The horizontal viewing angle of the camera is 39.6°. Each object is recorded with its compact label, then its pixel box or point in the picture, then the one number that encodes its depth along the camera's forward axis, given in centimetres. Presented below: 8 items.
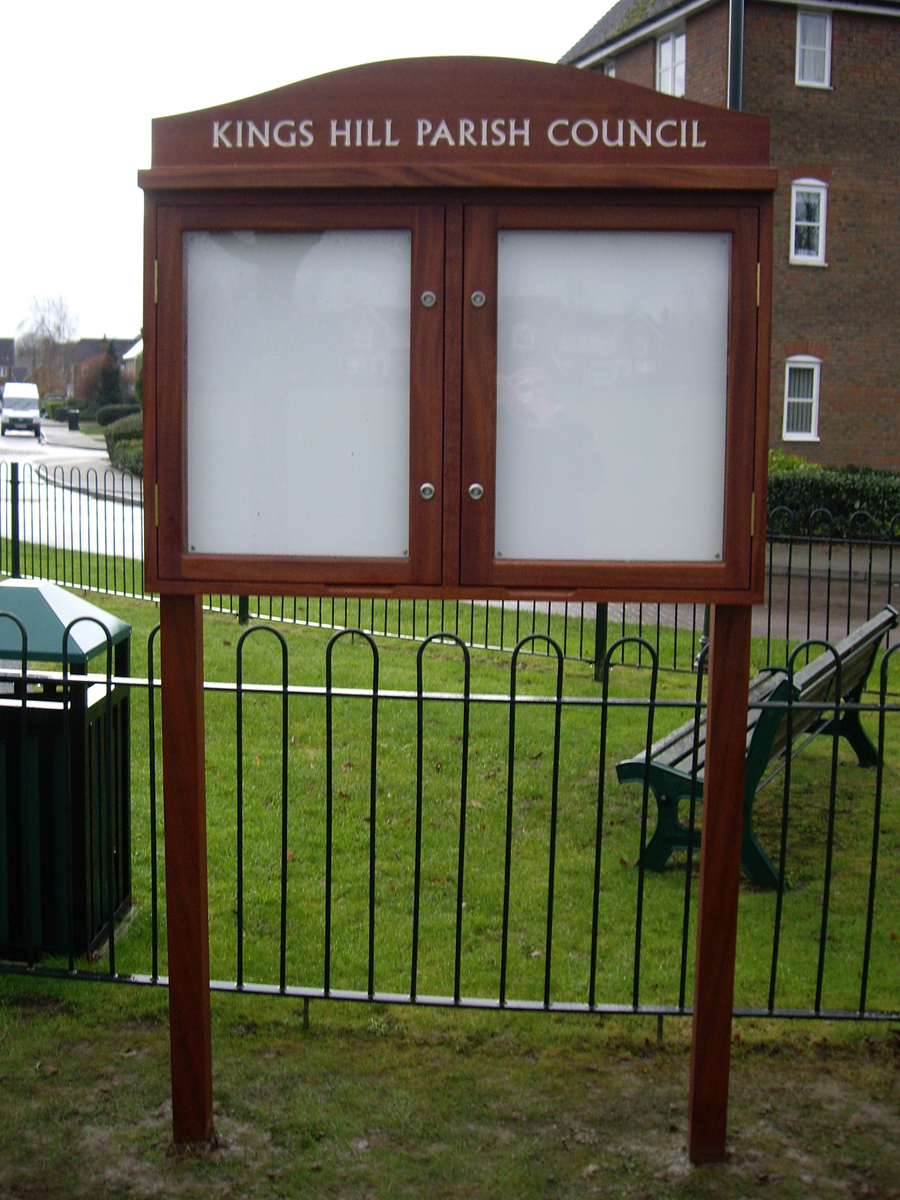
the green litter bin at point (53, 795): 444
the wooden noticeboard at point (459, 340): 297
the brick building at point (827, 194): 2402
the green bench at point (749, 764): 526
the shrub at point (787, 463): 2217
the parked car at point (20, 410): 5012
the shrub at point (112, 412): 5491
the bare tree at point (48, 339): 9144
